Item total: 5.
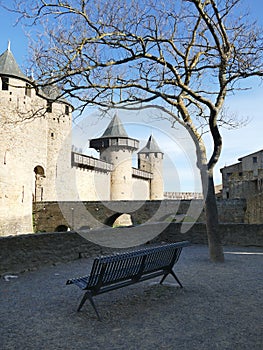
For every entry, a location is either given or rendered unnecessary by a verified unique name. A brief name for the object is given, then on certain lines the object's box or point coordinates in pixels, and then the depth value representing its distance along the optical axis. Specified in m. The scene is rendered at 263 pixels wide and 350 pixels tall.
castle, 18.42
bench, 3.36
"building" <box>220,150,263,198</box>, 22.41
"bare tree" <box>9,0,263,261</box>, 6.24
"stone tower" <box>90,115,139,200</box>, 31.77
